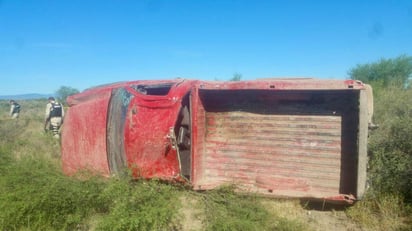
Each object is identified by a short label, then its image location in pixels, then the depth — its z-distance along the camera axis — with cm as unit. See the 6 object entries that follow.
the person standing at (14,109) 1341
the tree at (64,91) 4444
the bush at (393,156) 338
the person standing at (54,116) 803
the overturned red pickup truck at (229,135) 355
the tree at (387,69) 1652
